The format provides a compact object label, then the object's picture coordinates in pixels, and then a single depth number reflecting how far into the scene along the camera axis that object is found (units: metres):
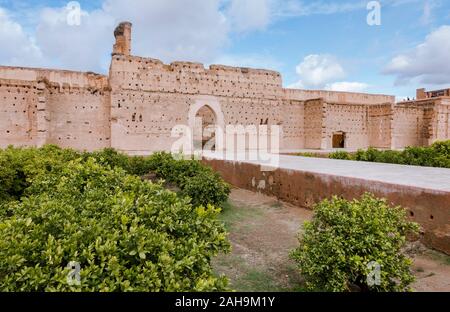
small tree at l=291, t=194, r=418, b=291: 2.93
